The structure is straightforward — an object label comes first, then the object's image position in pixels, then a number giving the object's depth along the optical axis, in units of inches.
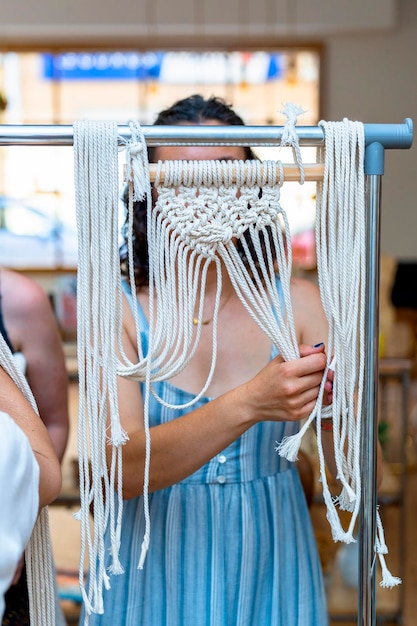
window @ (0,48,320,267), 205.5
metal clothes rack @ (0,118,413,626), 33.5
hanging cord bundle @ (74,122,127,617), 33.9
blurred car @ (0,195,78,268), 215.3
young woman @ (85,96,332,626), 44.8
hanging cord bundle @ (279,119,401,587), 34.7
